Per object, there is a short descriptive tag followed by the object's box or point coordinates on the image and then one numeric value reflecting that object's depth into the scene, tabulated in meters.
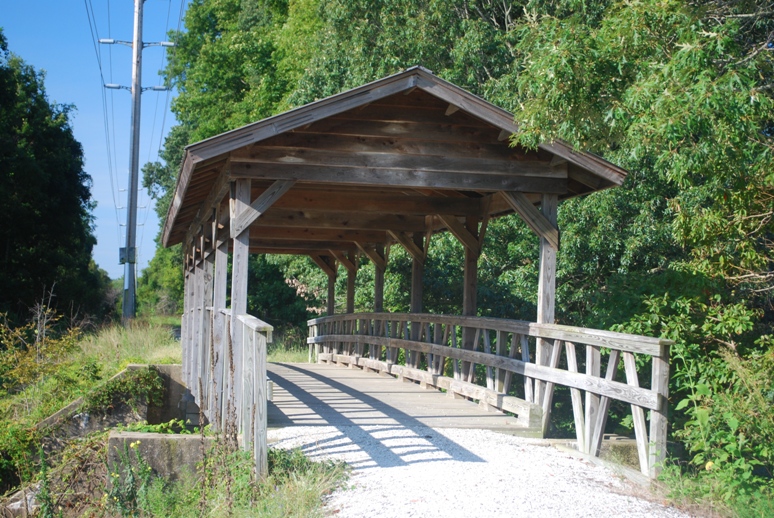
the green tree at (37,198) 24.05
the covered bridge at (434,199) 6.77
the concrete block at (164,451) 7.04
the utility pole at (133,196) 21.77
